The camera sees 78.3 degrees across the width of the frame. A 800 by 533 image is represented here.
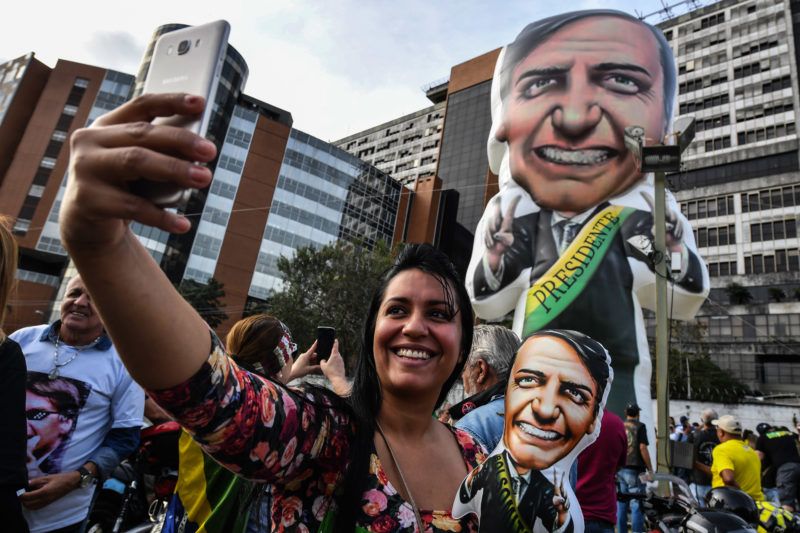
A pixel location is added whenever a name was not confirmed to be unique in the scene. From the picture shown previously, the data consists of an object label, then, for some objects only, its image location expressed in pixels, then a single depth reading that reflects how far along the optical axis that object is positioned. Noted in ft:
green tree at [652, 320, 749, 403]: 98.63
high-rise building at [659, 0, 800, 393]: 119.24
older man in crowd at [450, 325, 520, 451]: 6.45
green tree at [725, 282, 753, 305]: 123.54
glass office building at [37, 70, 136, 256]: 121.60
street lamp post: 22.17
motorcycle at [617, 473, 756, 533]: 9.96
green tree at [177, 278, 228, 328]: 101.50
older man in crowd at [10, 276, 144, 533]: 7.54
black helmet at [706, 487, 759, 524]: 11.47
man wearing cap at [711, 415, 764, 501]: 15.44
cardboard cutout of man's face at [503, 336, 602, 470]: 3.48
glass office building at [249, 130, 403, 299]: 121.19
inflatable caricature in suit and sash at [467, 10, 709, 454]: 30.83
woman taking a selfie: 2.12
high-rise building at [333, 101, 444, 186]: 192.03
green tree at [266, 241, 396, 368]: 81.20
